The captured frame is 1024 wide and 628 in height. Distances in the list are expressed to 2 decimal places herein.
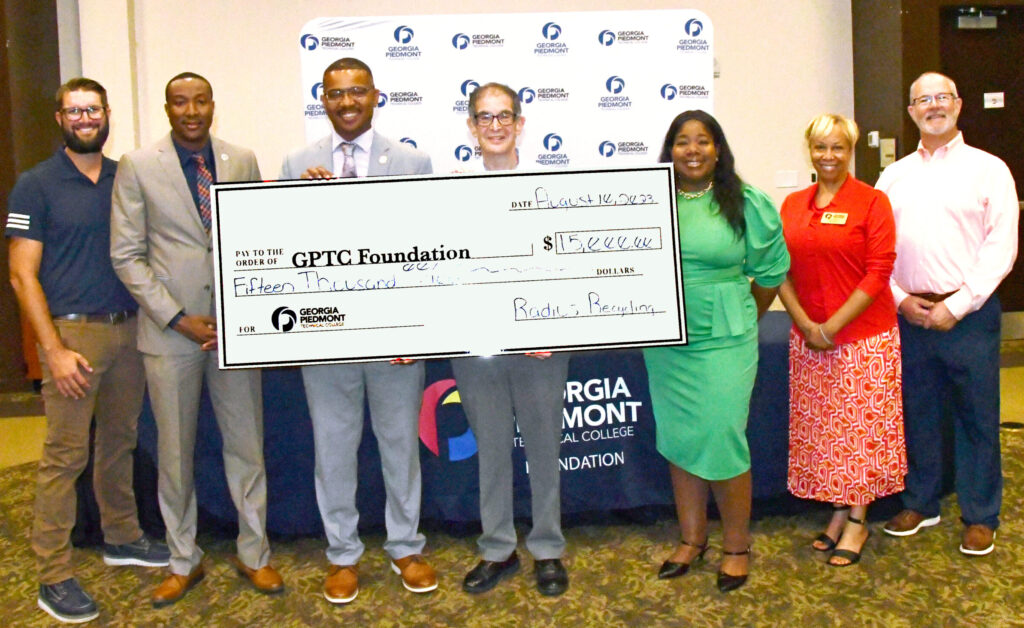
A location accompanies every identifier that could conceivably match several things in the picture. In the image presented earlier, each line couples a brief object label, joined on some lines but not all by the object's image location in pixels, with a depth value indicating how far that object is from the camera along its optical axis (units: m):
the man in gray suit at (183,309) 2.46
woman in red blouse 2.62
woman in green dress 2.46
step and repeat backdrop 5.13
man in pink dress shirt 2.71
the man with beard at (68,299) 2.49
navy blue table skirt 2.95
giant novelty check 2.41
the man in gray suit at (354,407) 2.52
